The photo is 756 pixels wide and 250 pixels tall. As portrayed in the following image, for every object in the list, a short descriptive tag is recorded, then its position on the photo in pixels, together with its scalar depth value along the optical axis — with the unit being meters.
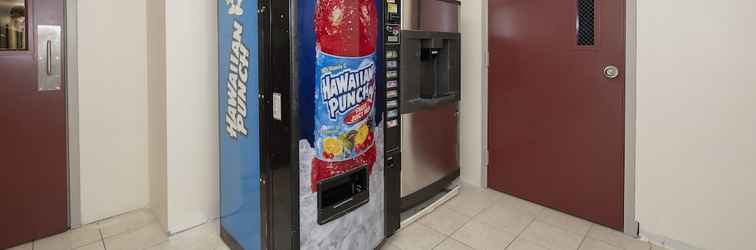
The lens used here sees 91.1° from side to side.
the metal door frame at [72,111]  2.05
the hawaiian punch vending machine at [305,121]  1.47
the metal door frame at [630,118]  2.06
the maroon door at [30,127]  1.88
